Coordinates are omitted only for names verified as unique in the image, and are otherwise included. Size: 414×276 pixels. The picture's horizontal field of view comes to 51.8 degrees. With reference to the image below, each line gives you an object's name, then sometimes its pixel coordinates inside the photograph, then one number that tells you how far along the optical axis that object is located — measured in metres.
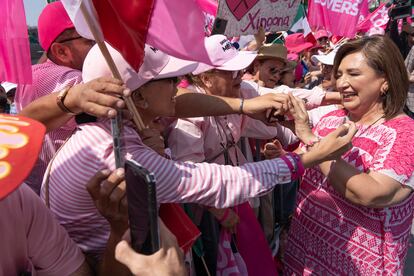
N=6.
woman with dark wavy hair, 1.68
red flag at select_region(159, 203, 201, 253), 1.41
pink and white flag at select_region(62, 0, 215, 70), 1.23
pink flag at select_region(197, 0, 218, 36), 3.25
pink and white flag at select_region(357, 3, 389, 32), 6.41
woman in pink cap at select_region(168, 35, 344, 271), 2.12
